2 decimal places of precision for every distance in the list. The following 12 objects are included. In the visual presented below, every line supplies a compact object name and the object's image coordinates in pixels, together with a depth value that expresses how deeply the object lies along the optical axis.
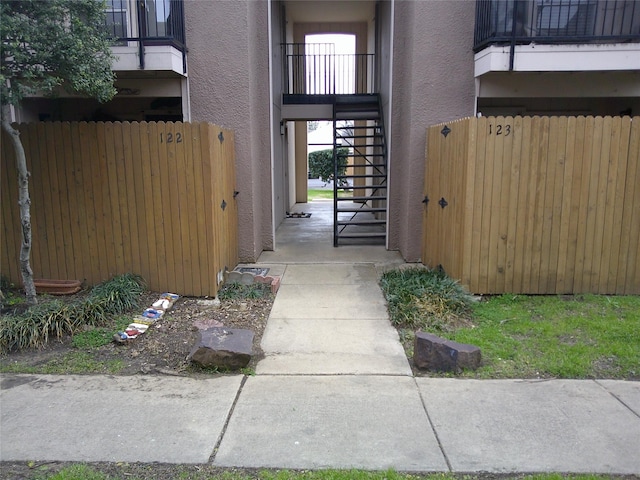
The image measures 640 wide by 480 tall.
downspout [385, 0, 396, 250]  8.60
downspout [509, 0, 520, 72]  6.82
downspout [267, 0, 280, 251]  8.69
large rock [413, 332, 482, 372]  4.38
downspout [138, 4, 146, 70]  7.03
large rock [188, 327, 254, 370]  4.42
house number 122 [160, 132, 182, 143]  6.09
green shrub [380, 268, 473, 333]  5.47
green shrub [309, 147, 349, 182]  30.56
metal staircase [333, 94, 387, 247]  9.48
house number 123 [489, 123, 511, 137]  6.05
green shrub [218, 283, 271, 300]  6.41
